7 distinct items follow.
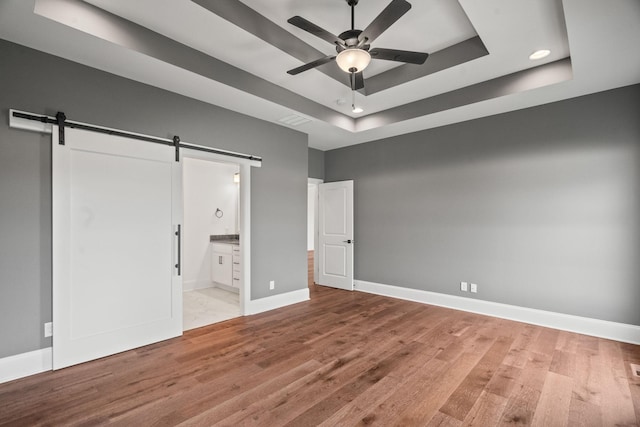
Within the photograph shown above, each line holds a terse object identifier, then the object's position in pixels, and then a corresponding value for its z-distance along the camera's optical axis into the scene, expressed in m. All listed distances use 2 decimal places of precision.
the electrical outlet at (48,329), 2.69
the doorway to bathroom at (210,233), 5.50
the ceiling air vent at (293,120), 4.35
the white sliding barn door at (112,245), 2.77
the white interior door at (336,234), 5.91
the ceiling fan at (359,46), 2.25
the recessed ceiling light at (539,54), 3.07
